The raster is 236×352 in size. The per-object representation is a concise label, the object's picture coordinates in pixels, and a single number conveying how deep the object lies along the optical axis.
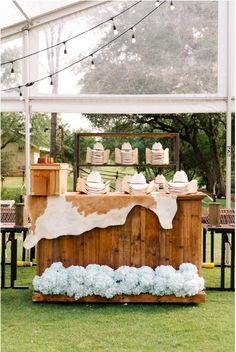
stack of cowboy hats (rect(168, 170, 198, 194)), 5.18
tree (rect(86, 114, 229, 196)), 15.72
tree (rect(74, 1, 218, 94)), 7.36
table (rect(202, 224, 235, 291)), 5.36
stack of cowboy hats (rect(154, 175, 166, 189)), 5.87
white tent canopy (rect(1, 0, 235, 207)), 7.04
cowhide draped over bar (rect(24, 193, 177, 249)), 5.07
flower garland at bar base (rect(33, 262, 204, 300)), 4.94
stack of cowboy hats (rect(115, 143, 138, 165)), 6.02
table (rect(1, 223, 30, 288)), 5.30
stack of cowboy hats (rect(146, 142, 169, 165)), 5.93
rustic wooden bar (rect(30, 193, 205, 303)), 5.12
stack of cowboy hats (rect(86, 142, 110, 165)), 6.04
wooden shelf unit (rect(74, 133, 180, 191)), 5.90
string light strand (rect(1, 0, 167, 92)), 7.32
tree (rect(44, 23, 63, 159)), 7.30
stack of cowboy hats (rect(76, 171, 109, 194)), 5.25
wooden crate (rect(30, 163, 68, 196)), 5.07
